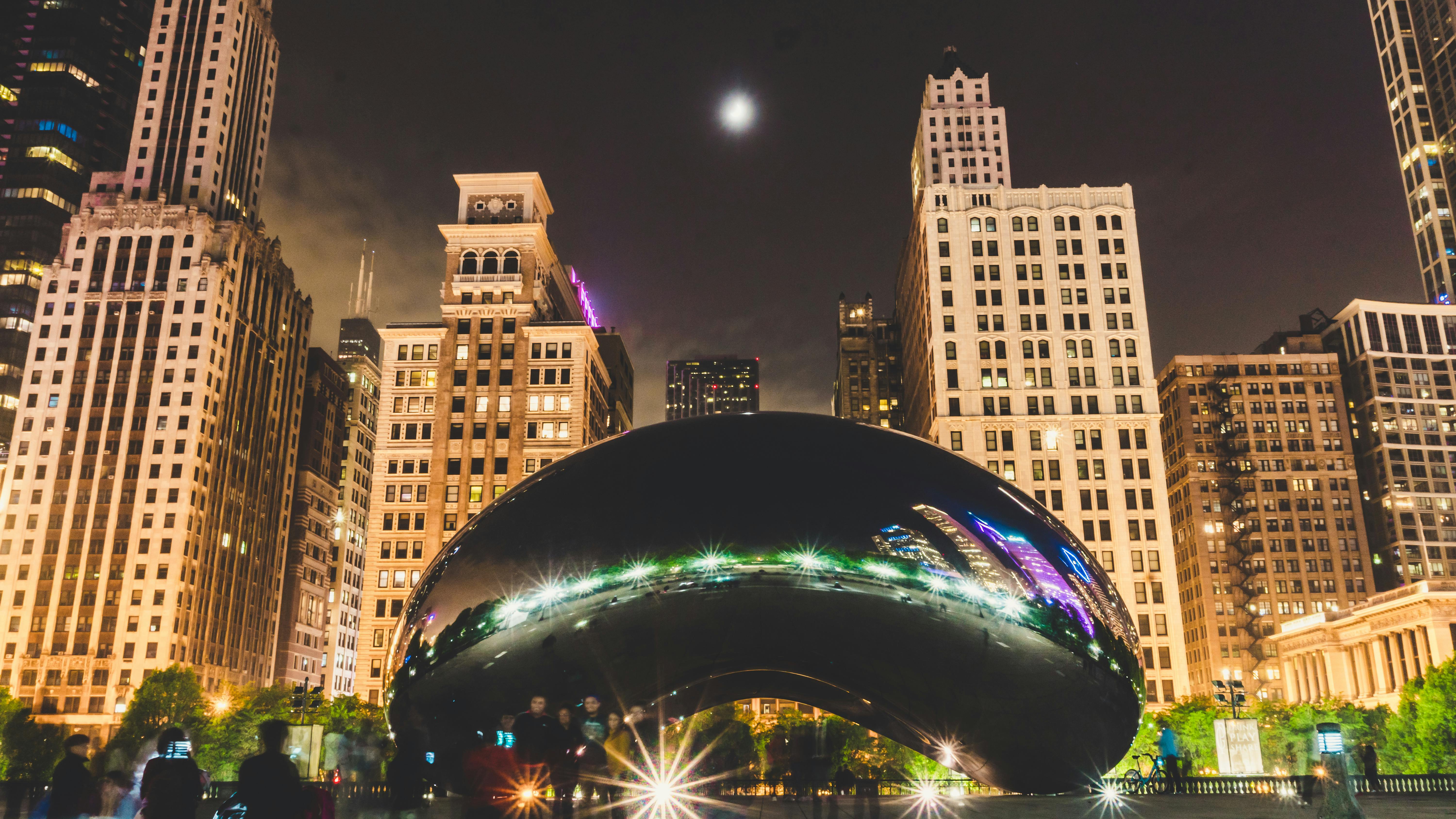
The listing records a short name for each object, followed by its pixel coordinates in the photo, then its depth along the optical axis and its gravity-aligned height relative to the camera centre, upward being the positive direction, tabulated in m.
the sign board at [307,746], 25.02 -0.83
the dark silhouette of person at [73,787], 9.09 -0.64
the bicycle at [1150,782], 25.92 -2.00
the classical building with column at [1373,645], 84.06 +5.31
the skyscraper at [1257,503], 133.50 +27.23
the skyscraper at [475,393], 98.62 +32.32
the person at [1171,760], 22.72 -1.21
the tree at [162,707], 78.44 +0.64
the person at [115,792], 11.27 -0.86
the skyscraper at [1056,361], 91.50 +32.62
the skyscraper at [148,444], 104.62 +29.85
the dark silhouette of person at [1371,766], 25.36 -1.77
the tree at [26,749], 70.12 -2.29
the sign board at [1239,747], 29.44 -1.25
